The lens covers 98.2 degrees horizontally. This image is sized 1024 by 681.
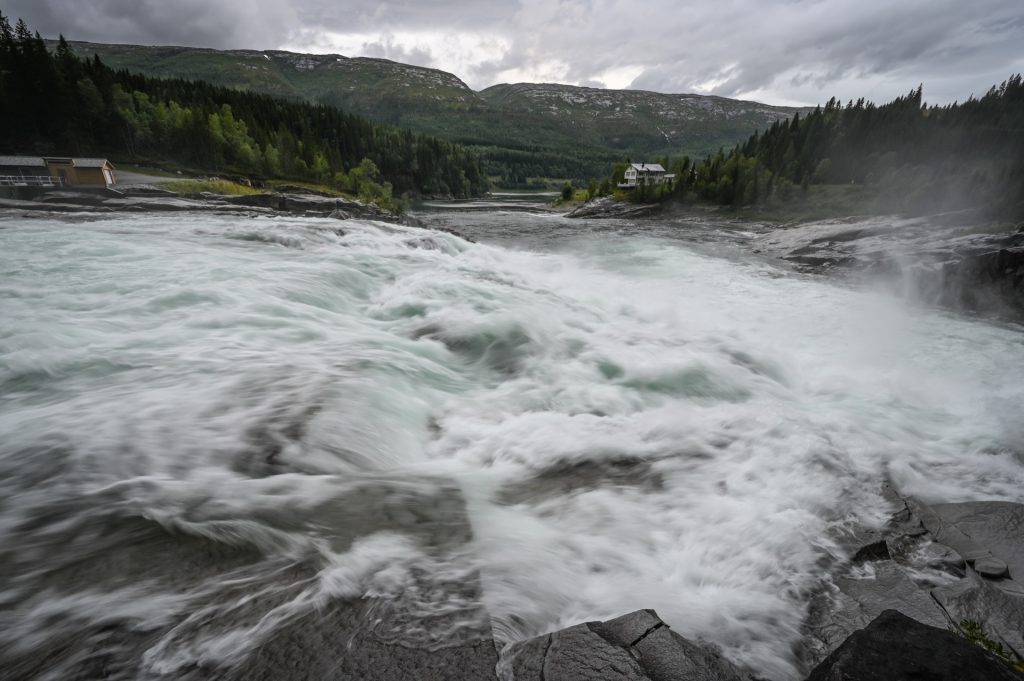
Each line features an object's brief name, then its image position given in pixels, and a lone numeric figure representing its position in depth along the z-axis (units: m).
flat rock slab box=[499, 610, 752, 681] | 2.27
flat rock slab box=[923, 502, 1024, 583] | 3.96
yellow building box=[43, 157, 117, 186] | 38.91
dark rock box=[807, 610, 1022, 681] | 1.88
